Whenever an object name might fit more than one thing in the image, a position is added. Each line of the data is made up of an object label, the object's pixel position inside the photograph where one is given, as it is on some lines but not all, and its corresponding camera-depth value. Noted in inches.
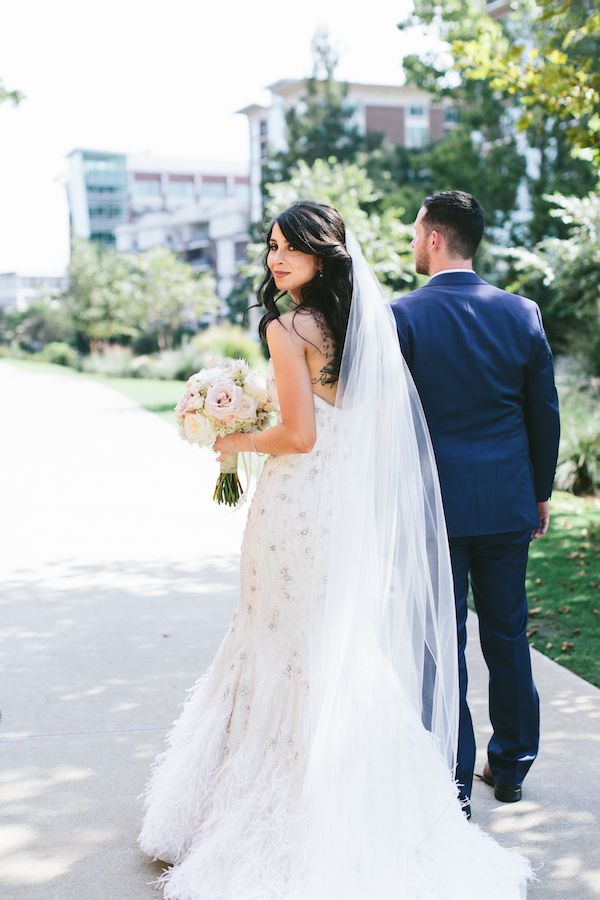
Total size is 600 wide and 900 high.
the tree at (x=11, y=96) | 781.3
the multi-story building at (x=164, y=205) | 3565.5
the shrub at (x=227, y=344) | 1232.8
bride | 124.6
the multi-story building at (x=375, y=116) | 3026.6
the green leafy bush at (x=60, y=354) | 2407.7
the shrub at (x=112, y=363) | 1780.4
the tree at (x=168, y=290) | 2228.1
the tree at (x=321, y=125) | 2137.1
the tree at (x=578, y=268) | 465.1
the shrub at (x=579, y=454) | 490.9
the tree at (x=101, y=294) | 2361.0
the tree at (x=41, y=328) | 3201.3
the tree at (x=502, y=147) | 1155.9
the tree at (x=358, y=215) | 780.6
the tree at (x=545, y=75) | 276.5
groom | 143.6
